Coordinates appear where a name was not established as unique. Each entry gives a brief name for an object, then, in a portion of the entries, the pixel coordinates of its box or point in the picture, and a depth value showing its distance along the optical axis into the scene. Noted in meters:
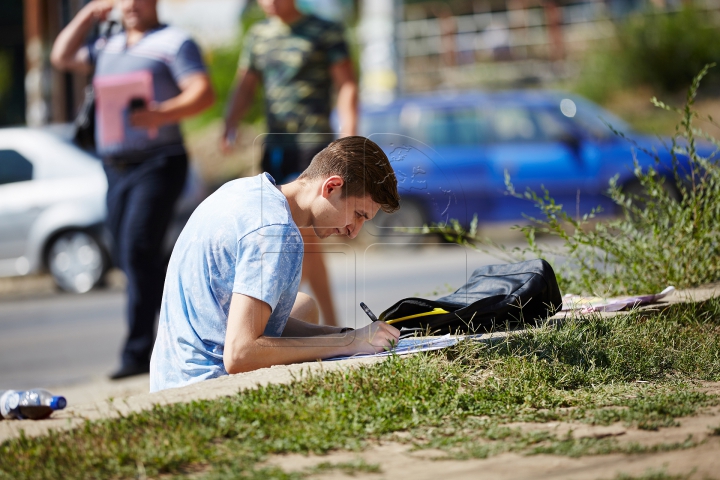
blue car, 23.77
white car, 20.77
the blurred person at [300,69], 12.51
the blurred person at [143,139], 11.65
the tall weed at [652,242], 9.44
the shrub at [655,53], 41.62
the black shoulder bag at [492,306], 7.52
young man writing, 6.25
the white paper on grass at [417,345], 7.03
